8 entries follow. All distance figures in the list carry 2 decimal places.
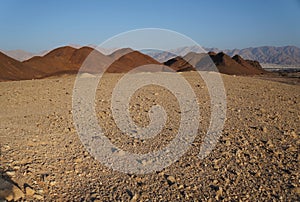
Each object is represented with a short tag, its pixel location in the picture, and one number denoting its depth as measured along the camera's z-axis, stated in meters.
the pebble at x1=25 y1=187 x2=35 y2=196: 2.88
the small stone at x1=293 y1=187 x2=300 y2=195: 3.09
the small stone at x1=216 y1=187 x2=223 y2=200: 3.02
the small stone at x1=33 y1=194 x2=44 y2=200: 2.87
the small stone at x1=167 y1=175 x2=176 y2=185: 3.29
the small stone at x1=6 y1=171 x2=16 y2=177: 3.14
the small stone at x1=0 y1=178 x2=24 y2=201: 2.70
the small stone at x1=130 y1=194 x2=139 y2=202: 2.95
